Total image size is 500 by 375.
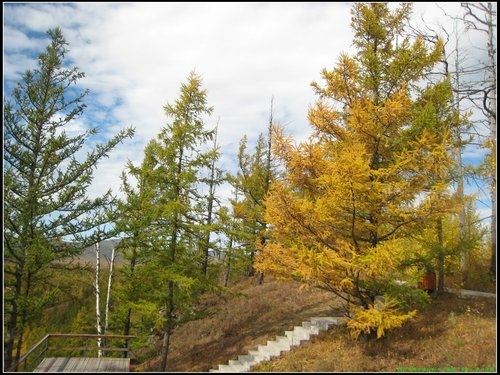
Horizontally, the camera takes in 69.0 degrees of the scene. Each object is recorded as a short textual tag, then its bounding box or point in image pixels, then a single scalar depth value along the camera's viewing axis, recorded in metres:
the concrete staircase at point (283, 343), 13.10
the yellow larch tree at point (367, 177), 9.71
